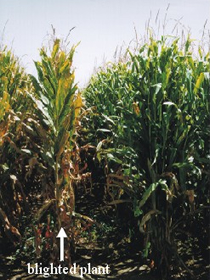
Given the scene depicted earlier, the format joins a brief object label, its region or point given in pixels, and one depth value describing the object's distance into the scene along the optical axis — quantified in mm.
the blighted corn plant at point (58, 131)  2873
